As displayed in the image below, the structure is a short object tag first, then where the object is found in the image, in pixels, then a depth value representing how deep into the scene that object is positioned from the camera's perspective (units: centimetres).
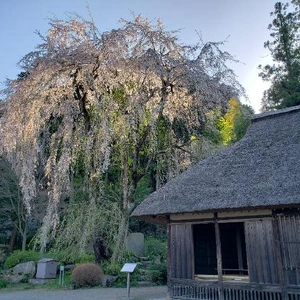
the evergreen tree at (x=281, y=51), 2346
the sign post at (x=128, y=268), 1012
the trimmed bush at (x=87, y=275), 1296
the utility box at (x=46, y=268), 1504
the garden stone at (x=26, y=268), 1605
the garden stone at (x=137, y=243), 1898
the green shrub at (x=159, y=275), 1384
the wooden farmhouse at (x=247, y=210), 825
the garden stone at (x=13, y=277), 1569
